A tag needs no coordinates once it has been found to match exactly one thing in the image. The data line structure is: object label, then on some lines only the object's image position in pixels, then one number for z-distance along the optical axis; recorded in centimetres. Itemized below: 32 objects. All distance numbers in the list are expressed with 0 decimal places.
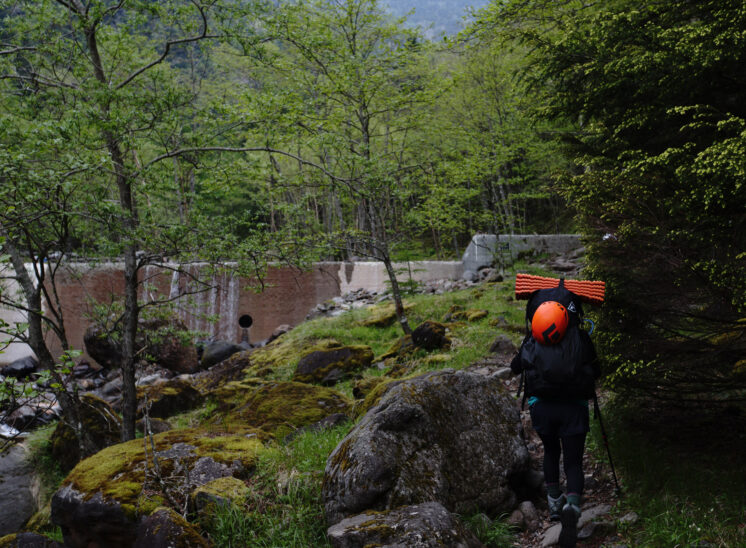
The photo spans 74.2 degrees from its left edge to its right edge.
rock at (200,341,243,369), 1386
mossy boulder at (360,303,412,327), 1209
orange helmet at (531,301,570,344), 327
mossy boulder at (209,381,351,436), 617
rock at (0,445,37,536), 624
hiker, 321
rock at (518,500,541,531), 370
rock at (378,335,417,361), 895
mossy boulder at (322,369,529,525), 340
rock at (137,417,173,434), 748
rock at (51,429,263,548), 372
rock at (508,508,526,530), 368
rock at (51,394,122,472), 735
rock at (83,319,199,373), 1218
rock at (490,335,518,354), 772
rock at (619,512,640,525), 332
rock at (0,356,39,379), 1489
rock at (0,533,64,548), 419
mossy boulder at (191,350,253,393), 1114
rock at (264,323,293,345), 1544
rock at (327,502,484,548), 282
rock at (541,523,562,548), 331
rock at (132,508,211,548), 339
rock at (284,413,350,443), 557
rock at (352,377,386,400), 705
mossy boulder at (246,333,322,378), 1014
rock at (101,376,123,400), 1222
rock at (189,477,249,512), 383
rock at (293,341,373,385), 912
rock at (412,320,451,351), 865
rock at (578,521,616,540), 334
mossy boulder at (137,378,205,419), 880
